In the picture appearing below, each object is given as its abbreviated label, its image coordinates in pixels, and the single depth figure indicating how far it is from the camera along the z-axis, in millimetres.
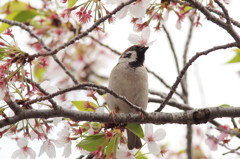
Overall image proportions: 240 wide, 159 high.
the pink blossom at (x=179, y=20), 5422
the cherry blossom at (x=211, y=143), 5867
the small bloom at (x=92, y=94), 4966
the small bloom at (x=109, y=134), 4676
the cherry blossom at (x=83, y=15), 4423
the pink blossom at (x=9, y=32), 4316
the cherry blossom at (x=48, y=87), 4871
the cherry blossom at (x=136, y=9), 4320
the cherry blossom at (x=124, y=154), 4770
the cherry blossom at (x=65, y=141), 4898
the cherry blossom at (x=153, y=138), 4898
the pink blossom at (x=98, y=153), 4684
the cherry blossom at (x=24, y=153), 4906
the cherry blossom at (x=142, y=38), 4754
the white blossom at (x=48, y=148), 4863
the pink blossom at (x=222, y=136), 5428
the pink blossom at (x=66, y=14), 4574
